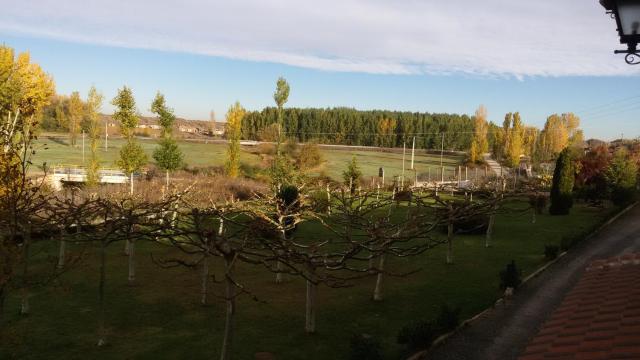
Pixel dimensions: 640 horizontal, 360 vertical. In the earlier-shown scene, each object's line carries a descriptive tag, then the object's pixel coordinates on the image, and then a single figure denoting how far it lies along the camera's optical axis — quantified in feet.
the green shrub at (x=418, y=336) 35.88
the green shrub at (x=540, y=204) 103.71
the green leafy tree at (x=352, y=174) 125.45
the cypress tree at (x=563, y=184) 99.66
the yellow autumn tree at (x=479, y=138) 232.12
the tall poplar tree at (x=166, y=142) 108.27
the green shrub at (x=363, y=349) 29.68
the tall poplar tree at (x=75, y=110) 213.32
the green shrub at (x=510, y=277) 49.69
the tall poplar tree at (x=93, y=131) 108.06
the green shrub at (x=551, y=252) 62.28
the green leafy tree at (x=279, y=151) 121.44
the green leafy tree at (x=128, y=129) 102.01
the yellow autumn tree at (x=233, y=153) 142.20
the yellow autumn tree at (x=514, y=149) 196.24
